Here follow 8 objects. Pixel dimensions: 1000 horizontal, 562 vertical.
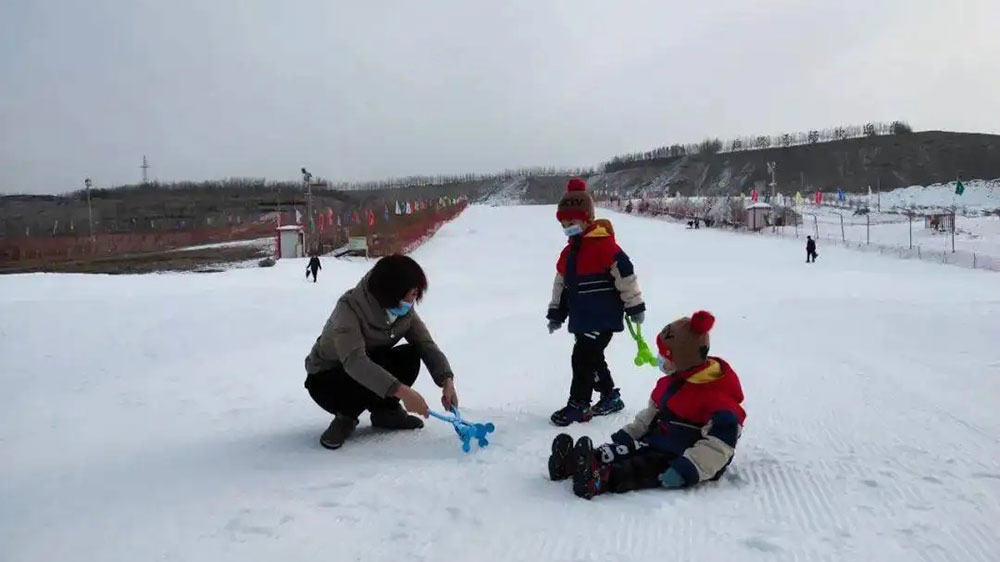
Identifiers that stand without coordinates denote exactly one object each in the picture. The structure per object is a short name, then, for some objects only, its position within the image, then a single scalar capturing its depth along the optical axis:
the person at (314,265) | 19.01
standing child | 4.47
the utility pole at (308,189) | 32.59
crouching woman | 3.71
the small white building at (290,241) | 27.73
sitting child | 3.26
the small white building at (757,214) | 46.62
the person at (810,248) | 25.91
